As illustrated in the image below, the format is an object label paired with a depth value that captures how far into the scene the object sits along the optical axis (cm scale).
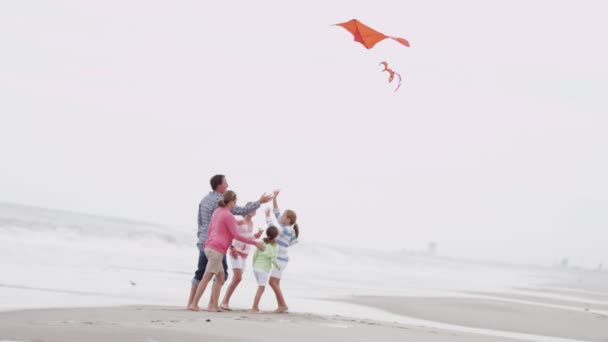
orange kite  2067
